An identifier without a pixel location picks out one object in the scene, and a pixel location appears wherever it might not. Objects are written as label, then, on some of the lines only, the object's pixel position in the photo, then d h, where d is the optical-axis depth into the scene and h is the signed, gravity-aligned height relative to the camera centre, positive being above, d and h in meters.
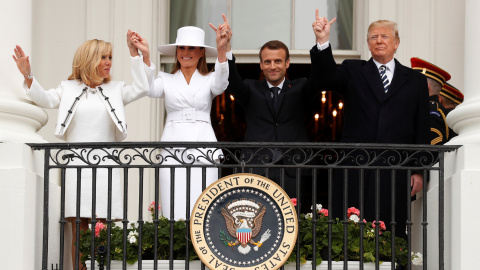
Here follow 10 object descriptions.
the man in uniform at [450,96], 21.19 +0.36
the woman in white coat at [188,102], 18.69 +0.26
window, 23.31 +1.12
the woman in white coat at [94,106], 18.37 +0.22
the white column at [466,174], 16.80 -0.26
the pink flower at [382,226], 17.48 -0.64
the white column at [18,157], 17.06 -0.16
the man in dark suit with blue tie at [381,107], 18.30 +0.22
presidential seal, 16.94 -0.60
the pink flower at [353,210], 17.64 -0.53
